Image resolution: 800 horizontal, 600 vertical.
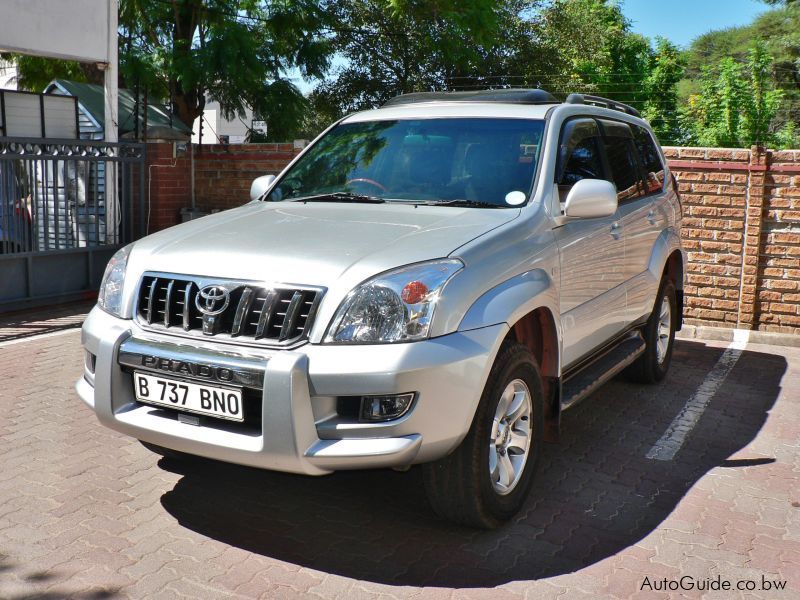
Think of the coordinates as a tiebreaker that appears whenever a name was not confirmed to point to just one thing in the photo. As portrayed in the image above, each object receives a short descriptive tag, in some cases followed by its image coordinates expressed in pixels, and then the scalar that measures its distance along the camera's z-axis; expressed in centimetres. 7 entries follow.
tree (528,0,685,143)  2730
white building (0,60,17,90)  1799
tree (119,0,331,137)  1524
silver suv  333
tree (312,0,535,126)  2114
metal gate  878
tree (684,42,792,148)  1909
